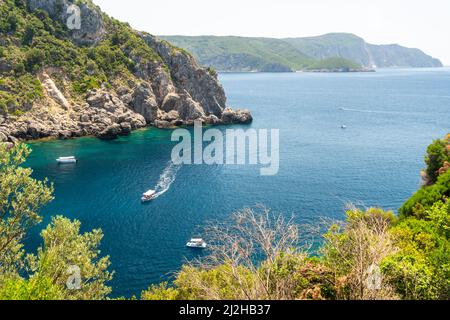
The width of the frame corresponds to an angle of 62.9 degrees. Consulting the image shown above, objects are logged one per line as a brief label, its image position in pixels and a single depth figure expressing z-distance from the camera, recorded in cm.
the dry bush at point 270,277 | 2053
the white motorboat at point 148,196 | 7212
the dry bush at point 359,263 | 2116
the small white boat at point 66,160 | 9452
